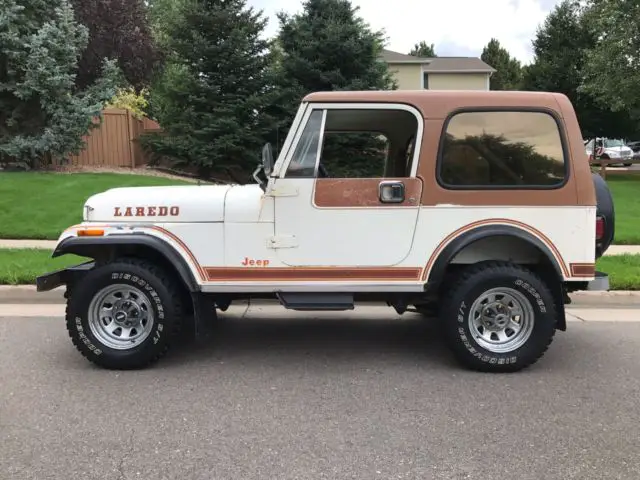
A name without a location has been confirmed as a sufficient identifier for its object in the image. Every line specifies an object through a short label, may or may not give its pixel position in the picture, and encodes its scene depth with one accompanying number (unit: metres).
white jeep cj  4.54
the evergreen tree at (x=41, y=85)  15.06
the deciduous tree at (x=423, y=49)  70.30
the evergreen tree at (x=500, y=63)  53.75
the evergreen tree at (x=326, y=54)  16.48
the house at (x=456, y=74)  35.03
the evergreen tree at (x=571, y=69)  28.62
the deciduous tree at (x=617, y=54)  19.95
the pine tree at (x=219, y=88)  16.91
